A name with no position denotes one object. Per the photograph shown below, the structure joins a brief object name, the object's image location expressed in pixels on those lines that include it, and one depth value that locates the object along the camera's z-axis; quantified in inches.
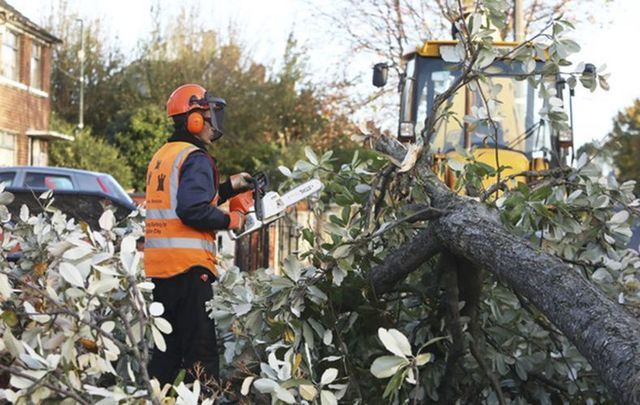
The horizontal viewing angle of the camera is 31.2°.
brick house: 1229.1
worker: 198.7
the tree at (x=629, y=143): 1717.9
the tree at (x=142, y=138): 1392.7
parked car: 377.5
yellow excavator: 411.8
